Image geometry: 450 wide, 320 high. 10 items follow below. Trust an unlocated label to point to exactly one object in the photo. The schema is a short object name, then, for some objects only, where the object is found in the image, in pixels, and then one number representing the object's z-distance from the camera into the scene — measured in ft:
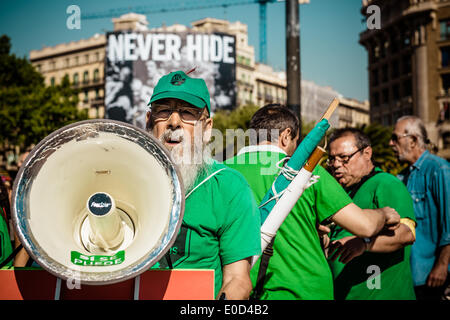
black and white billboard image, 104.42
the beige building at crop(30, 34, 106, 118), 218.38
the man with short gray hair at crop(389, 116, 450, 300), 12.46
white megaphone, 5.10
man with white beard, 6.19
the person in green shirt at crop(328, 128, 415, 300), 9.76
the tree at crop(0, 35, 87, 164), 85.51
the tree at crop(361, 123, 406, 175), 39.52
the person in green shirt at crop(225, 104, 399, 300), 8.50
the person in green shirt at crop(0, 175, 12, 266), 8.10
